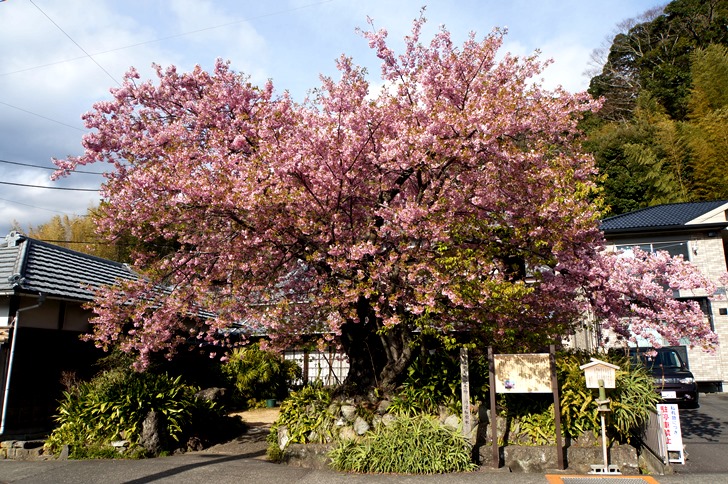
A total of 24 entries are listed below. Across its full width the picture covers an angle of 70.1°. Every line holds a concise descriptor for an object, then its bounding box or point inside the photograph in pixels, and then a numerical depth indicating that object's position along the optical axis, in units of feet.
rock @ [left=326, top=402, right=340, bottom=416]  31.12
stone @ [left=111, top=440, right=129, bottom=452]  31.76
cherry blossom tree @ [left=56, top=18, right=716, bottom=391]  26.66
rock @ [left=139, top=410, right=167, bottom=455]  31.94
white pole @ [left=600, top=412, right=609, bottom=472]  25.83
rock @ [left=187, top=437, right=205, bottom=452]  34.12
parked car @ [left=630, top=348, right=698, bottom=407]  48.88
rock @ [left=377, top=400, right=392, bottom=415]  30.68
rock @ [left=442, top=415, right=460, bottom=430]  28.94
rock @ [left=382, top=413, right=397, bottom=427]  29.40
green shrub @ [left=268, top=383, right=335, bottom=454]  30.50
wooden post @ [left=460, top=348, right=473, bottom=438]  28.09
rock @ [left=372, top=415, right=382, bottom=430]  29.66
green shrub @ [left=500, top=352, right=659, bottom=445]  27.76
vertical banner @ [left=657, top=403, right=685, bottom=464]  27.07
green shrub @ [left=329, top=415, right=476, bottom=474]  26.61
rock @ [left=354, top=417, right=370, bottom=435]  29.76
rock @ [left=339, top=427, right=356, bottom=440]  29.50
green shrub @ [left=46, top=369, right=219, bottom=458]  32.48
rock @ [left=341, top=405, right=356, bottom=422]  30.67
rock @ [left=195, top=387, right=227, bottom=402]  40.99
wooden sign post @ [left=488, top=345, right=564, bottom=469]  27.45
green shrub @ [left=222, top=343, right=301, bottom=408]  55.01
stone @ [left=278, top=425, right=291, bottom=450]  31.01
